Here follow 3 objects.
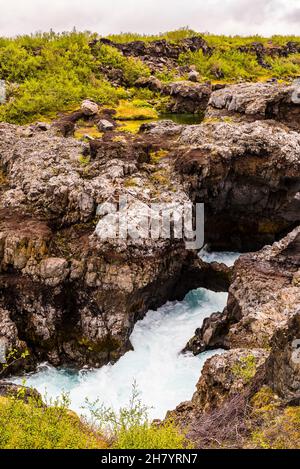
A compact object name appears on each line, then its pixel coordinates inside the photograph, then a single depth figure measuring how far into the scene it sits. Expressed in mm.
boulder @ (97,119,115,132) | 35938
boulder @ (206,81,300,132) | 30859
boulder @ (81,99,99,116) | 40188
